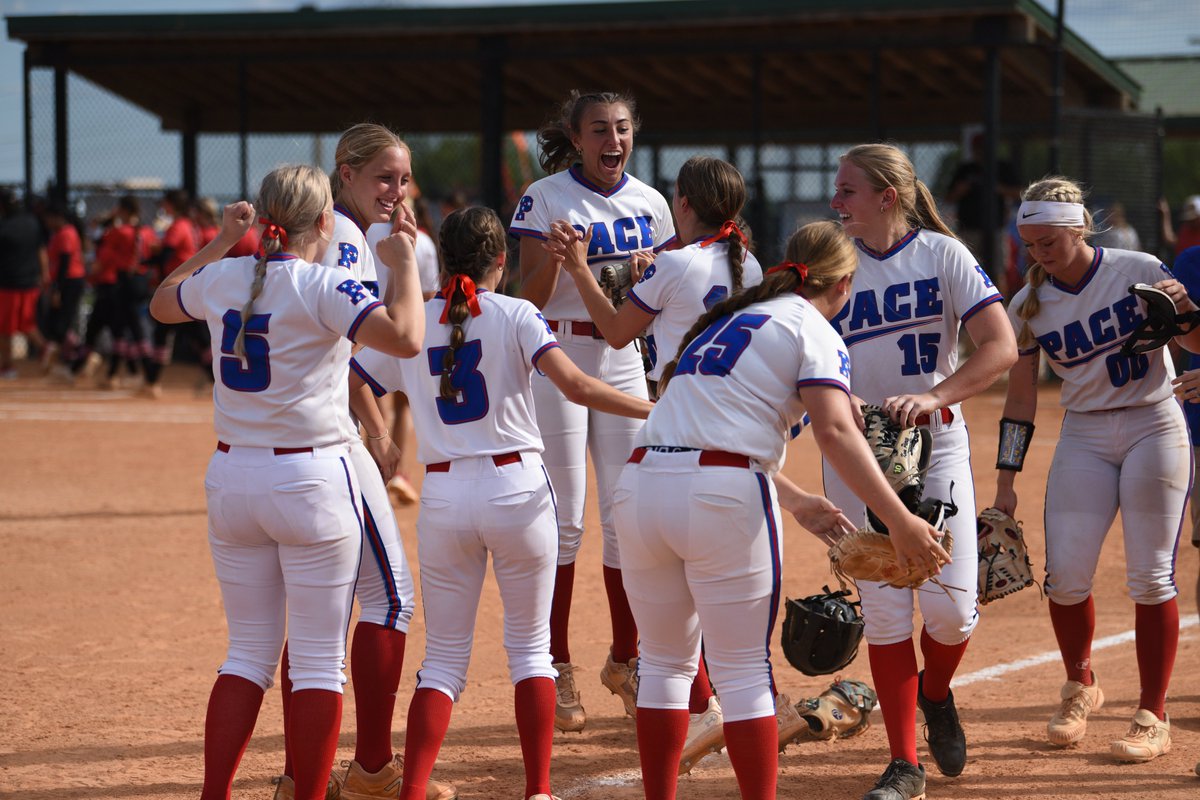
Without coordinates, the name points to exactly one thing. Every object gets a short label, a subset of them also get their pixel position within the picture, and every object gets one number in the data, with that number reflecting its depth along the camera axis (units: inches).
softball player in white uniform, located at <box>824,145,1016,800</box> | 330.3
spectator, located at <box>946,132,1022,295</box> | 1157.1
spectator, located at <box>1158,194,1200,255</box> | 1069.1
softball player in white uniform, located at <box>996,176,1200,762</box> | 366.3
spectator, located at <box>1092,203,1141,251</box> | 1115.3
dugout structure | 1154.7
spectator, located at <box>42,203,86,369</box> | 1326.3
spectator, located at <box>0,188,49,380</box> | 1262.3
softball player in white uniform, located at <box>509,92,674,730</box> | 390.9
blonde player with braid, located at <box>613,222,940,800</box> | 264.5
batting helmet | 320.5
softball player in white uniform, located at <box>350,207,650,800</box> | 302.4
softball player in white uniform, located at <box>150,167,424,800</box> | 283.6
